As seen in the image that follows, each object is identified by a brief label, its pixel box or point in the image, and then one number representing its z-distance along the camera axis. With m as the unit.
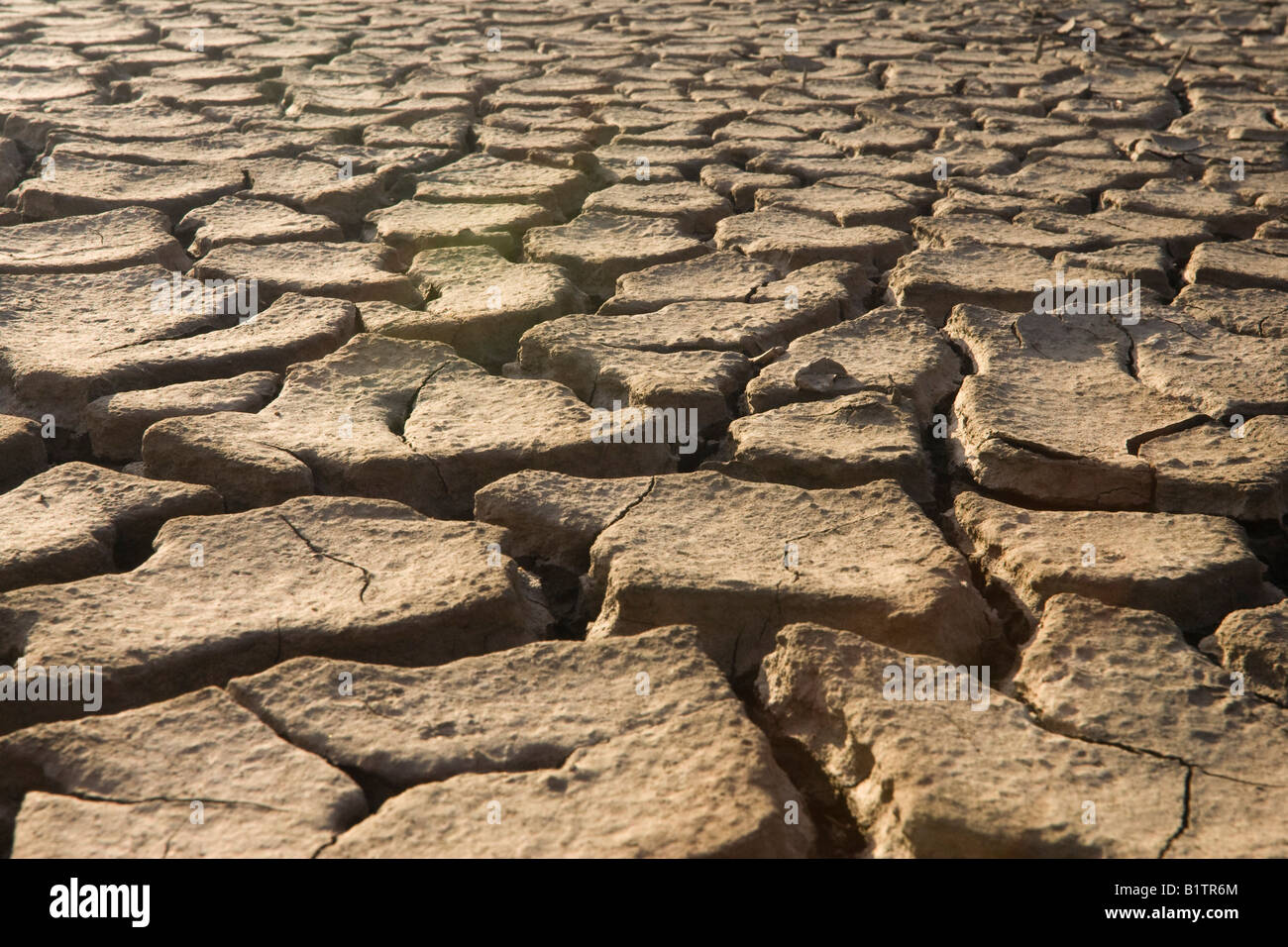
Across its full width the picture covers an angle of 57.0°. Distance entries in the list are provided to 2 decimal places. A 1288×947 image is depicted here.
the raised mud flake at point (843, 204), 2.68
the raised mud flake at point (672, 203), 2.69
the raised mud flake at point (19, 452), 1.65
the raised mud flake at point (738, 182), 2.85
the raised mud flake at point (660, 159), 3.00
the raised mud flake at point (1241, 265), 2.34
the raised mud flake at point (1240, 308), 2.12
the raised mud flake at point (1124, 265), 2.33
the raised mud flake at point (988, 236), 2.50
